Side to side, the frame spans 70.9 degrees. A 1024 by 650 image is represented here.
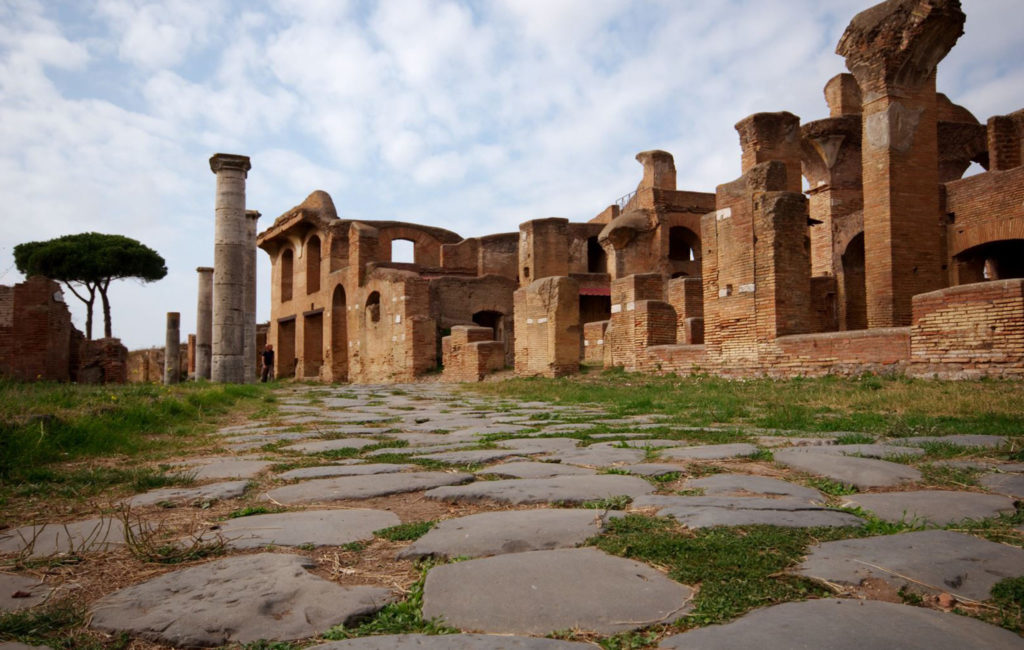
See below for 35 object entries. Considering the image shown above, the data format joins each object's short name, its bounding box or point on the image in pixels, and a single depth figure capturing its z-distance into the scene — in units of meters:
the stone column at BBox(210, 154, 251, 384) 17.14
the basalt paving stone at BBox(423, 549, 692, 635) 1.58
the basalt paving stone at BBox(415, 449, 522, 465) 4.01
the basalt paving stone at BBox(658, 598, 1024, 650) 1.41
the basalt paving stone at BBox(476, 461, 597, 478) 3.46
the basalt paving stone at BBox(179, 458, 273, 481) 3.79
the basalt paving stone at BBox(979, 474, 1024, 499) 2.78
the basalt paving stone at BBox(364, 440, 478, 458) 4.47
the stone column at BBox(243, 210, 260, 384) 18.50
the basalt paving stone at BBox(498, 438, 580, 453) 4.42
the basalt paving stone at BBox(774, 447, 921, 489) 3.06
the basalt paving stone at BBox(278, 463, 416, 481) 3.70
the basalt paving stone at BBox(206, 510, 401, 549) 2.31
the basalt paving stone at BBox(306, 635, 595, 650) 1.44
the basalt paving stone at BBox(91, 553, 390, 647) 1.58
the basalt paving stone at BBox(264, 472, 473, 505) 3.11
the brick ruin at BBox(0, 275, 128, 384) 15.49
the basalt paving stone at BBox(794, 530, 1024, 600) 1.75
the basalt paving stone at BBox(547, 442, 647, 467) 3.86
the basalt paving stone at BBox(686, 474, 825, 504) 2.86
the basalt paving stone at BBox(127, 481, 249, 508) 3.12
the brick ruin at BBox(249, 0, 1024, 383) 11.71
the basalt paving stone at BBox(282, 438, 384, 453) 4.73
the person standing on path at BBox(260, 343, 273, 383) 26.00
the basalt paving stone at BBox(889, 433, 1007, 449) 3.95
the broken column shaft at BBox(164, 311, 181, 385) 26.36
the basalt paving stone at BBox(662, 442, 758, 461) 3.91
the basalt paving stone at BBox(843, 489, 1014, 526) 2.42
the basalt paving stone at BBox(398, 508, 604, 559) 2.15
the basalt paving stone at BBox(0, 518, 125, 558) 2.26
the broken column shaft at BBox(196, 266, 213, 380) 23.70
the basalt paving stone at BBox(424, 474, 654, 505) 2.87
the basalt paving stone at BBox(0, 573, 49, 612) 1.76
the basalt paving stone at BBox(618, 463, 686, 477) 3.39
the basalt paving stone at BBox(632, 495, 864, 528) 2.34
